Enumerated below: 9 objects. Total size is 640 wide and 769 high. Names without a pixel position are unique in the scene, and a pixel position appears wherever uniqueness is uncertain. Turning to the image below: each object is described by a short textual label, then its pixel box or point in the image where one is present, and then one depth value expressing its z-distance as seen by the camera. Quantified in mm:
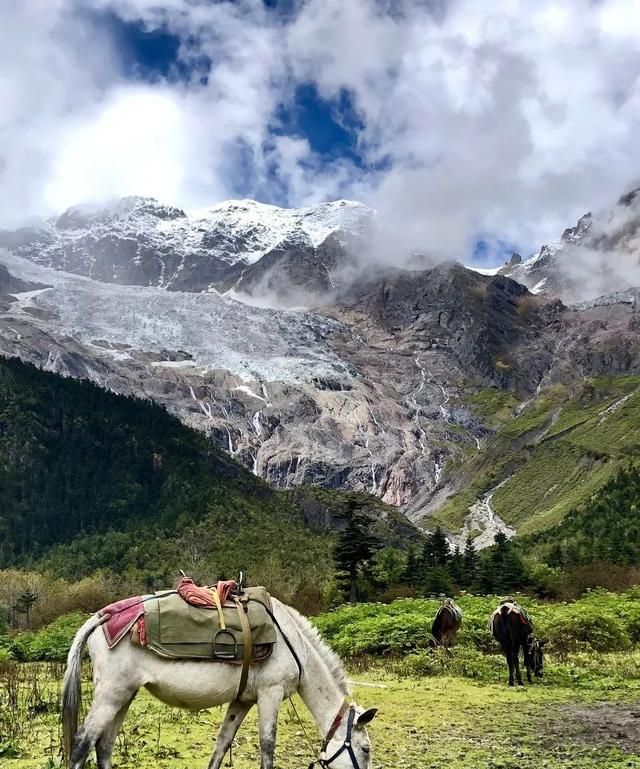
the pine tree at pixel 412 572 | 59475
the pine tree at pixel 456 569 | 63791
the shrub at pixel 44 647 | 31719
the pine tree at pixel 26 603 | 63162
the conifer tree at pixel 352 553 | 55844
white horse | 7945
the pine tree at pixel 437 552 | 68938
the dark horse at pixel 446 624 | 23267
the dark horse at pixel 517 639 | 18844
